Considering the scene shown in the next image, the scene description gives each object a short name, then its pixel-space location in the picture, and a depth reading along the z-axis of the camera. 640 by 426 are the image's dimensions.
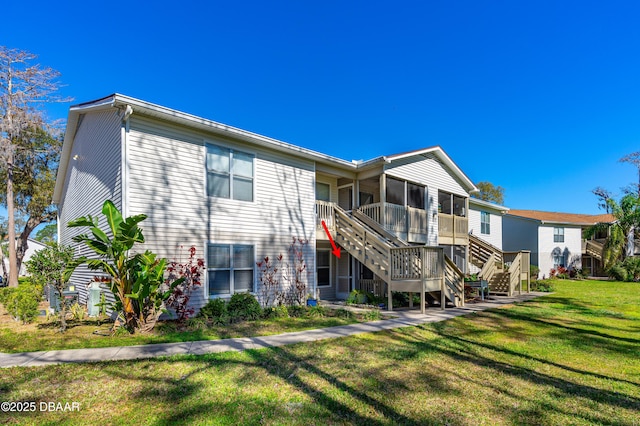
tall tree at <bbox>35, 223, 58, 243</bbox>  70.42
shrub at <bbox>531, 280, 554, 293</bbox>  18.22
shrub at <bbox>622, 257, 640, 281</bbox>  25.11
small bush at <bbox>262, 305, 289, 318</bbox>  9.93
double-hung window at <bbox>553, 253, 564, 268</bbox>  29.61
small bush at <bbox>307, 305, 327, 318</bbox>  10.20
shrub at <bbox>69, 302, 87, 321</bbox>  9.03
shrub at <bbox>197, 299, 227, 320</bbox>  9.23
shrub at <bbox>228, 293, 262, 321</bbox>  9.48
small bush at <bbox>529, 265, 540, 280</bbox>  25.46
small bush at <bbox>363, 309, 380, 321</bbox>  9.70
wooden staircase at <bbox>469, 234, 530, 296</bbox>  15.88
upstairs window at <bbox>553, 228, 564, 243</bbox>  29.86
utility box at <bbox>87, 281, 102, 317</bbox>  9.88
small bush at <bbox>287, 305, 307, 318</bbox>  10.27
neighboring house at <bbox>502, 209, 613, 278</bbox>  28.64
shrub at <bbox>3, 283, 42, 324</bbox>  9.16
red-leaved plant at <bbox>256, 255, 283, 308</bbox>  11.11
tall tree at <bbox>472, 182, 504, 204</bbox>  47.59
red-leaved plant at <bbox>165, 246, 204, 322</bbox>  8.88
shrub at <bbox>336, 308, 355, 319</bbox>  9.95
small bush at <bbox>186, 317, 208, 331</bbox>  8.17
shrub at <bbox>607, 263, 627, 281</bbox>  25.16
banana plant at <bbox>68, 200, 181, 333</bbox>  7.29
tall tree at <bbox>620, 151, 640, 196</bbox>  32.76
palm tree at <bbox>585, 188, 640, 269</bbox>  25.92
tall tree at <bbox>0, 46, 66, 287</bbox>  19.94
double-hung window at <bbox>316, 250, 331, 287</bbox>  14.65
